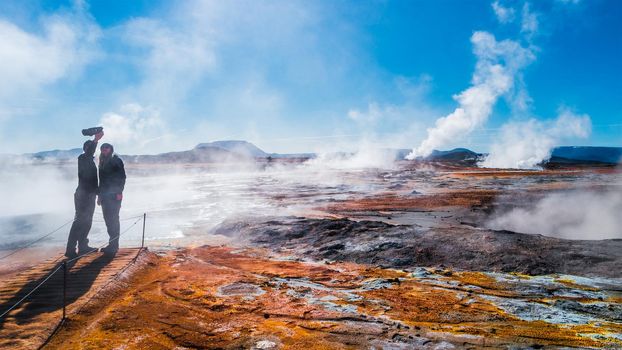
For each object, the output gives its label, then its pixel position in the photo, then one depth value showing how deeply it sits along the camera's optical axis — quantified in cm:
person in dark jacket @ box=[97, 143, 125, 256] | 655
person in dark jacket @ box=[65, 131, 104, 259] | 623
